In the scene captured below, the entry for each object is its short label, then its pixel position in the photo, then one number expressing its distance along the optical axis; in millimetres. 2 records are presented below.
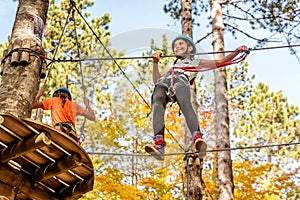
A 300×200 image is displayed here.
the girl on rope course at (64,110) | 4875
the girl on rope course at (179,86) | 4327
